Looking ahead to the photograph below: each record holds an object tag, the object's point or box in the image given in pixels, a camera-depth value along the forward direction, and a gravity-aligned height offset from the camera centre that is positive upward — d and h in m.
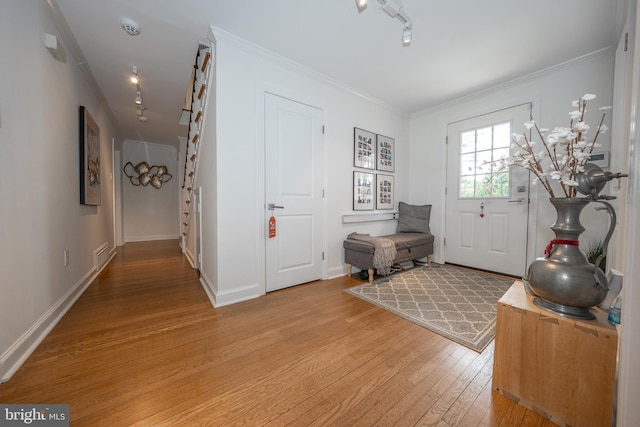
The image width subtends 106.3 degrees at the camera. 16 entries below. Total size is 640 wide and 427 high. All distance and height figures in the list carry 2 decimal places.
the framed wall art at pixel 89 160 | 2.55 +0.51
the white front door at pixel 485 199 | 2.95 +0.10
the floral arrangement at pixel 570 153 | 1.08 +0.27
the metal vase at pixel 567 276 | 0.97 -0.29
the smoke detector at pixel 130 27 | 2.05 +1.56
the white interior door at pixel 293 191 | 2.49 +0.16
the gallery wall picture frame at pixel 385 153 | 3.56 +0.80
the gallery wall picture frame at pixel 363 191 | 3.28 +0.21
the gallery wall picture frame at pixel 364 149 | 3.25 +0.80
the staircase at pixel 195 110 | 2.38 +1.12
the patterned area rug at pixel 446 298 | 1.73 -0.88
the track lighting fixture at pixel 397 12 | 1.53 +1.38
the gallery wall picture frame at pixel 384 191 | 3.59 +0.22
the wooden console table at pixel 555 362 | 0.90 -0.64
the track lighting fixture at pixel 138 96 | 3.21 +1.45
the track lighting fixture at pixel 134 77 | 2.78 +1.54
